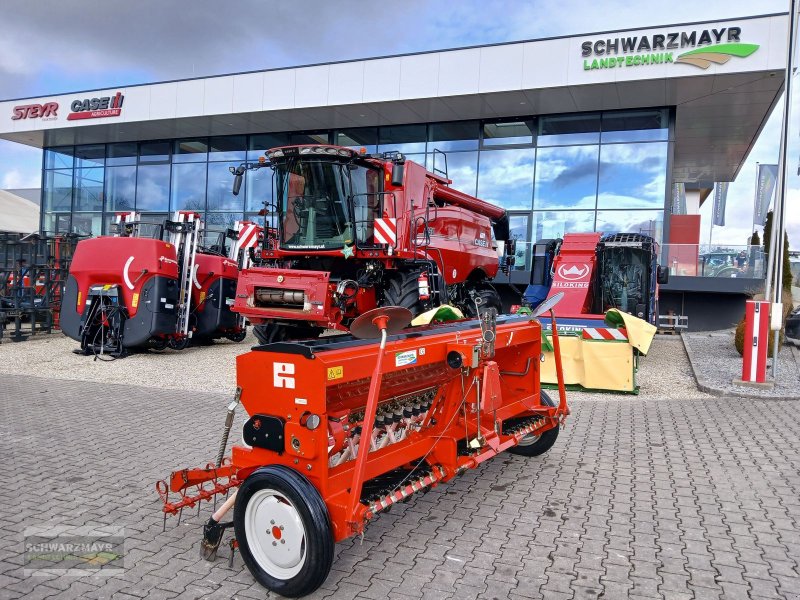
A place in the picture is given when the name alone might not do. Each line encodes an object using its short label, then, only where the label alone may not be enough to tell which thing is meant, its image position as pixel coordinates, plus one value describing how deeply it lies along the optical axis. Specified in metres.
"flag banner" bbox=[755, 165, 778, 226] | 20.02
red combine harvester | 8.66
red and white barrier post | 8.59
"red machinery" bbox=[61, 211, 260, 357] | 10.34
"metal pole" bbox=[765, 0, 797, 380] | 8.98
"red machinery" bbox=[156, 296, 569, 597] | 2.96
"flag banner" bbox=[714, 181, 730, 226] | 33.67
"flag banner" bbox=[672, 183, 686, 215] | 29.78
